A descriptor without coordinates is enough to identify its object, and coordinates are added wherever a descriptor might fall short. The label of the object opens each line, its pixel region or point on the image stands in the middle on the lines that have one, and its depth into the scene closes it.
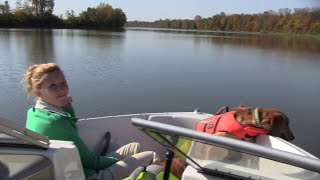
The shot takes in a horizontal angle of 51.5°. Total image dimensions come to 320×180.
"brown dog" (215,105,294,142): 2.07
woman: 1.71
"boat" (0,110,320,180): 1.06
